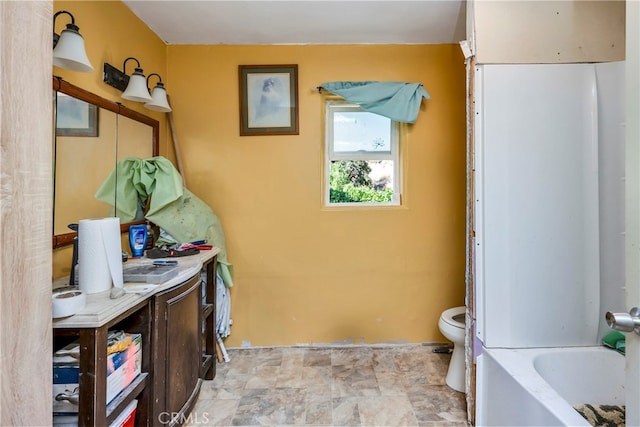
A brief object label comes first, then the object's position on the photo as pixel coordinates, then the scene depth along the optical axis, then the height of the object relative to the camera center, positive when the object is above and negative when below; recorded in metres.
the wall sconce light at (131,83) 1.70 +0.74
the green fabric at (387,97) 2.23 +0.85
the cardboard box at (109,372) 1.01 -0.55
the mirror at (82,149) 1.36 +0.33
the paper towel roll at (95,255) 1.13 -0.15
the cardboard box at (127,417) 1.13 -0.75
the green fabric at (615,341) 1.44 -0.58
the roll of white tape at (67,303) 0.91 -0.26
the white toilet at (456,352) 1.80 -0.81
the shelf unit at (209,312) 1.95 -0.61
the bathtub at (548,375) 1.34 -0.72
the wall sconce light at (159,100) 1.94 +0.72
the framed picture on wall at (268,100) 2.30 +0.85
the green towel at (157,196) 1.73 +0.11
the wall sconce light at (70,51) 1.22 +0.65
